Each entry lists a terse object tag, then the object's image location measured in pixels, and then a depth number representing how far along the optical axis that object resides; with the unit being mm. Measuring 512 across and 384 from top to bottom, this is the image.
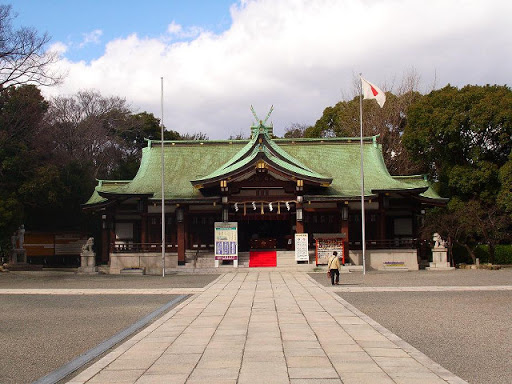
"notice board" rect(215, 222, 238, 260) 31078
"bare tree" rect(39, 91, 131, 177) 51625
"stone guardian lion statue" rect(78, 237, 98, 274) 32188
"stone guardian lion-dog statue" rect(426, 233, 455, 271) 32219
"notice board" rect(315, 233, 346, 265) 30734
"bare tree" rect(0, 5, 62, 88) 29359
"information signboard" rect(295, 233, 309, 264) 31016
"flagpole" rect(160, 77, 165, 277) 29334
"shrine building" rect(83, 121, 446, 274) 32062
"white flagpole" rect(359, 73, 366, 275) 28767
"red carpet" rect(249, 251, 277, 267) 31755
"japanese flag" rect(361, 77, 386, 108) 27059
